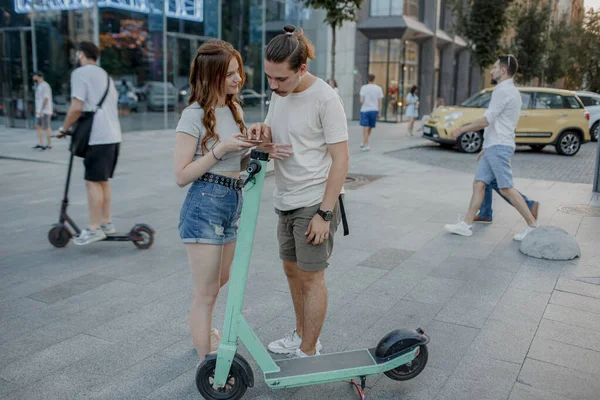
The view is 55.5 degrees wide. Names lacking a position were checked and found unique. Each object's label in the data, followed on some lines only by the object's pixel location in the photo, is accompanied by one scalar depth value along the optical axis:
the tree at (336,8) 10.10
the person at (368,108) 14.36
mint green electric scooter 2.60
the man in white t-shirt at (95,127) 5.20
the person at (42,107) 13.29
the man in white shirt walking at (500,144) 5.78
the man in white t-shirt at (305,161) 2.66
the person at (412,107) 19.14
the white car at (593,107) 18.14
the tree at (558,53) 32.75
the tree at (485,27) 20.39
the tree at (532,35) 27.55
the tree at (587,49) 34.97
